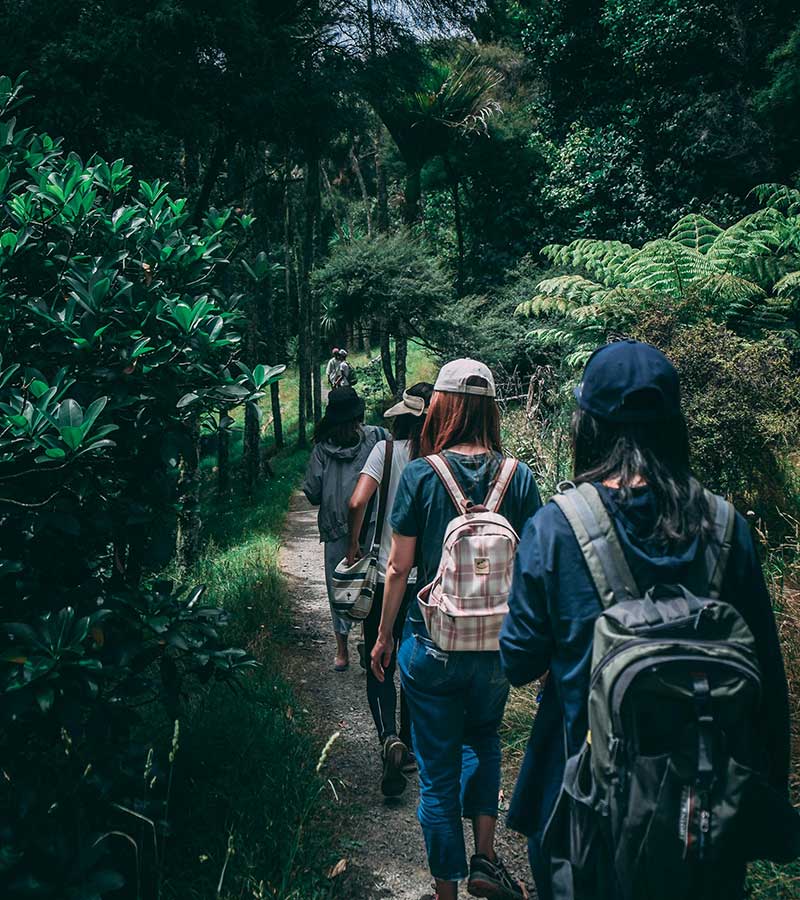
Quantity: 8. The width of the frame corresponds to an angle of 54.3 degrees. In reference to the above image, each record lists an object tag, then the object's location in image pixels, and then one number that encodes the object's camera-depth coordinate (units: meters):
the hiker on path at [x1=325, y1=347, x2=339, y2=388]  17.37
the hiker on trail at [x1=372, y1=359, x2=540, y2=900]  2.75
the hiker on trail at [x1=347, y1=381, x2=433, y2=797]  3.94
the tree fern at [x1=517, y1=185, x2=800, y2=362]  7.69
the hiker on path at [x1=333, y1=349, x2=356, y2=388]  16.47
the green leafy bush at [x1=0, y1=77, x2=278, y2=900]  2.51
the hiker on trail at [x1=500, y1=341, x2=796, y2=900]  1.53
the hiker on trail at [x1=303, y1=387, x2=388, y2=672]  5.39
